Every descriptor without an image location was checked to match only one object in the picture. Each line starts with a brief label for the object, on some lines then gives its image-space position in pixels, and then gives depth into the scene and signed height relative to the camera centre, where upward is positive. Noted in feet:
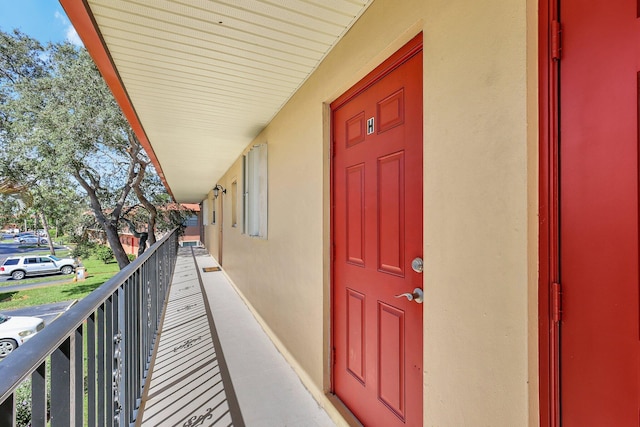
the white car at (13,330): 21.07 -8.66
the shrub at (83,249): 45.69 -5.65
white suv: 56.65 -10.53
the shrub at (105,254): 71.31 -9.83
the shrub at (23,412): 11.89 -8.71
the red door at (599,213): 2.21 -0.01
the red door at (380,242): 4.60 -0.54
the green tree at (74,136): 30.25 +8.51
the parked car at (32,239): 120.73 -11.35
